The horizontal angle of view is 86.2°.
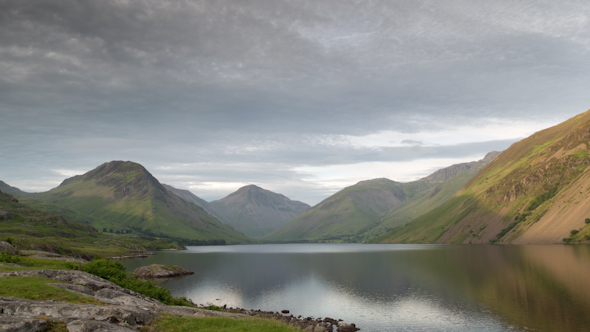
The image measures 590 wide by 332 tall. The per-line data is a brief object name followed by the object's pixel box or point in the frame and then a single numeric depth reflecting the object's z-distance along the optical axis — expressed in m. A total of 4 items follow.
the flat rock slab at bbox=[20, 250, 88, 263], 86.19
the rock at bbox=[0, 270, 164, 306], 38.44
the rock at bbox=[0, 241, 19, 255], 61.39
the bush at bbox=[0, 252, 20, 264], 49.38
